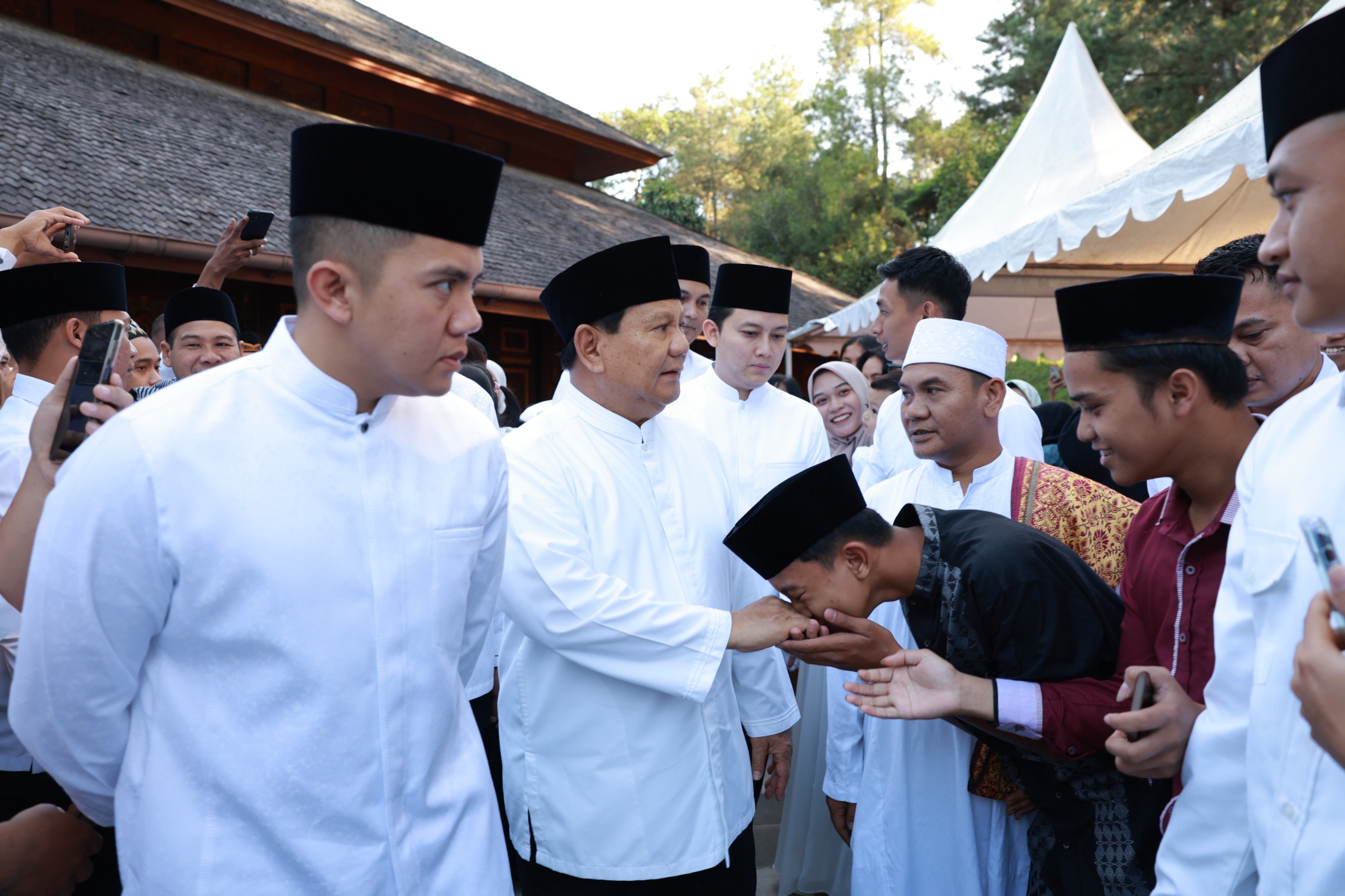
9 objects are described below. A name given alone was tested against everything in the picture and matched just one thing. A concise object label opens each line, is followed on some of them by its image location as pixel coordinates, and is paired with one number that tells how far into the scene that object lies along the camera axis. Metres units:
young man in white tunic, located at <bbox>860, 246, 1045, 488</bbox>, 4.12
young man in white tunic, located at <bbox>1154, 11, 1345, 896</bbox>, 1.22
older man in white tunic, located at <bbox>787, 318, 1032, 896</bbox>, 2.57
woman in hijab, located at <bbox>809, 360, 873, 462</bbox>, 5.96
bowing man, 2.18
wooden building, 7.48
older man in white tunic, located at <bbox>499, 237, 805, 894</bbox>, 2.28
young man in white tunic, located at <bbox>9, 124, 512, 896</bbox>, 1.43
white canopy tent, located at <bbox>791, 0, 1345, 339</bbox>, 5.13
